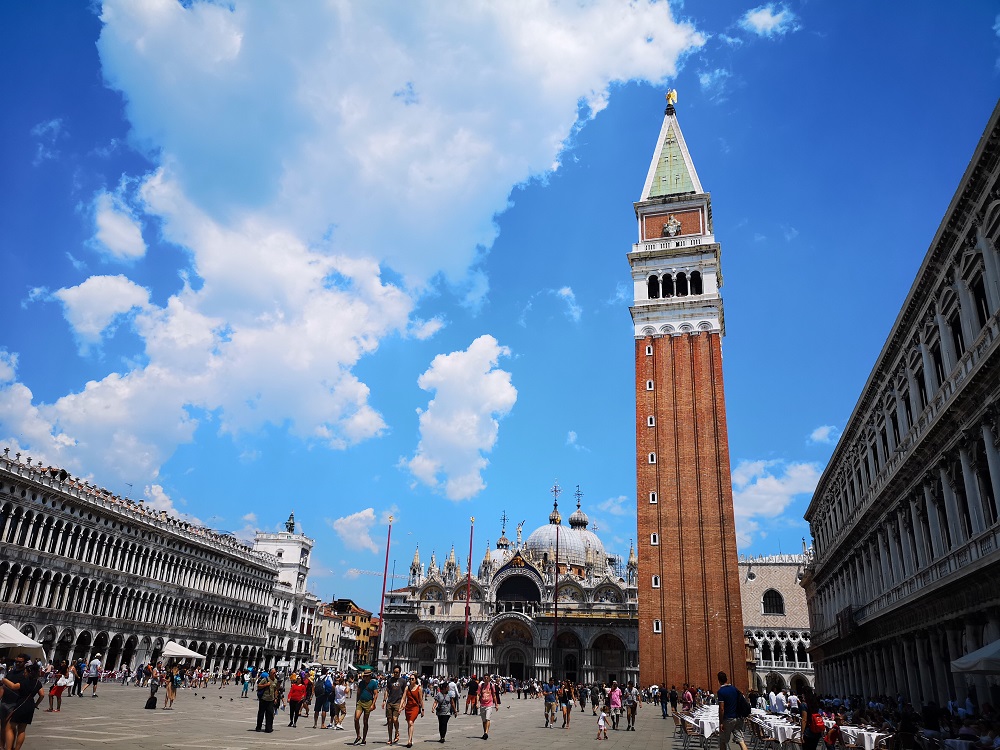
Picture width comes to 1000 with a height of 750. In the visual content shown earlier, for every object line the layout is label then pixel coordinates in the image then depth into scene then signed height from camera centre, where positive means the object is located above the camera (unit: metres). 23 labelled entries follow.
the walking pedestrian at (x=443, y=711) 17.47 -1.06
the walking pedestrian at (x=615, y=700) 24.34 -0.93
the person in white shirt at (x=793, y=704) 24.08 -0.81
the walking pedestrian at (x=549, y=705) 26.29 -1.25
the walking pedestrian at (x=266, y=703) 18.16 -1.10
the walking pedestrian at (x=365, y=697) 16.66 -0.80
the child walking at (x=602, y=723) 21.64 -1.45
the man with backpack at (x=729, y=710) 13.38 -0.58
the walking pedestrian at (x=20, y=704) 11.05 -0.85
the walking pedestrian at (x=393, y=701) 16.55 -0.84
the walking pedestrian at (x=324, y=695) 21.52 -1.04
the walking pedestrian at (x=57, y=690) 20.19 -1.14
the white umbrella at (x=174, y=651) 33.56 +0.00
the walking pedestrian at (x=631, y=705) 26.31 -1.12
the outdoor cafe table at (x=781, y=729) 16.81 -1.11
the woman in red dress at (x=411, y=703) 16.47 -0.89
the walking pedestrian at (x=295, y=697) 20.88 -1.09
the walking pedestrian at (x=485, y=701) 19.81 -0.96
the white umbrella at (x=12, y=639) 23.95 +0.14
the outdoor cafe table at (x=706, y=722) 16.33 -1.02
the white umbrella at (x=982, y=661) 12.73 +0.43
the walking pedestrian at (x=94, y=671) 27.02 -0.82
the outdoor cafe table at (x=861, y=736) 15.20 -1.07
